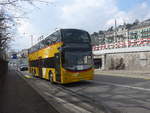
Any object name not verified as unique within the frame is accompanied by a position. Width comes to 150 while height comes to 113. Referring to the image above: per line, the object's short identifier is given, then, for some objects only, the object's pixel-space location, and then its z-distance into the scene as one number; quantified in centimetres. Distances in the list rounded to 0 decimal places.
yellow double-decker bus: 864
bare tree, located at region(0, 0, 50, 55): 542
